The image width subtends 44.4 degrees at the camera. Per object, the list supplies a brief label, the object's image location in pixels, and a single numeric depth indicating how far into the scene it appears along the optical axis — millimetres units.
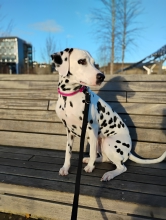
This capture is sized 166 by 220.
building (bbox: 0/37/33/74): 44325
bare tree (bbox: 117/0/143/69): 13922
